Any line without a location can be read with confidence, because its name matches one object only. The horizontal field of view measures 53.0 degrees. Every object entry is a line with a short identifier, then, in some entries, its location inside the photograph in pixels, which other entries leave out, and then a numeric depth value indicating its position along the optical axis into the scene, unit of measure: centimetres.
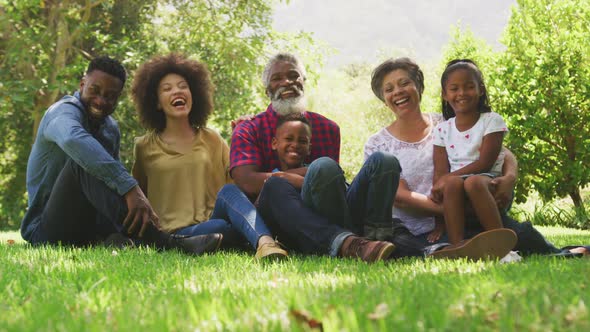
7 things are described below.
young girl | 358
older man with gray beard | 346
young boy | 420
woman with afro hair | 447
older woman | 370
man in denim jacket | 400
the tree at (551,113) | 966
